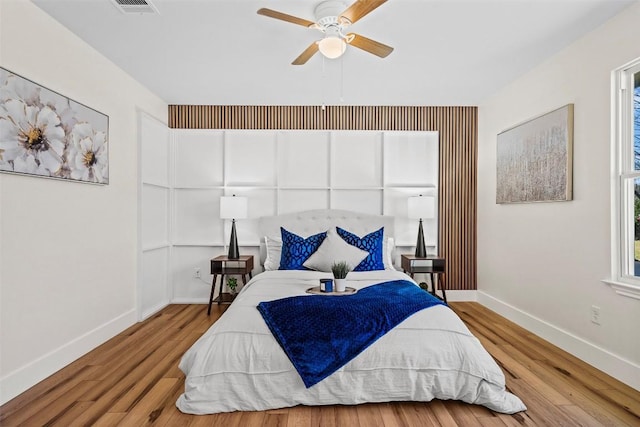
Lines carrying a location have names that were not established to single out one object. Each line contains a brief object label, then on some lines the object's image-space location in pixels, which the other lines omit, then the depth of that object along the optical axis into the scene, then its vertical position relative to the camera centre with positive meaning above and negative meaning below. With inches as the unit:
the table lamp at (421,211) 174.4 +1.2
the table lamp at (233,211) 173.0 +0.9
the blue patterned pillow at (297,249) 157.0 -15.5
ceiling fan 88.4 +48.2
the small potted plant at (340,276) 112.1 -19.1
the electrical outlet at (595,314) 111.8 -30.7
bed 86.6 -38.1
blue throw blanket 86.7 -27.5
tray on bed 110.8 -24.0
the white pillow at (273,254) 168.7 -19.0
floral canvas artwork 92.1 +22.8
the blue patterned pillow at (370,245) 153.2 -13.9
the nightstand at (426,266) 169.5 -24.4
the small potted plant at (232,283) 180.4 -34.5
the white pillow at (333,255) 150.9 -17.2
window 102.6 +9.7
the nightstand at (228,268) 168.7 -25.7
